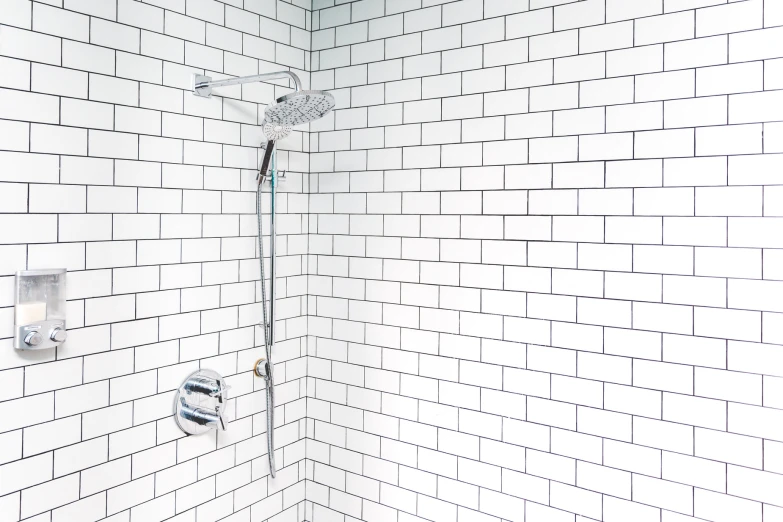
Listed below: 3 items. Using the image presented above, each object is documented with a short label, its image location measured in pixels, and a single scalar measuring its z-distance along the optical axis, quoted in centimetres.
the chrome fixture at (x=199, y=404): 170
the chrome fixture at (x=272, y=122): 143
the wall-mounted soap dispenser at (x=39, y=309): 133
